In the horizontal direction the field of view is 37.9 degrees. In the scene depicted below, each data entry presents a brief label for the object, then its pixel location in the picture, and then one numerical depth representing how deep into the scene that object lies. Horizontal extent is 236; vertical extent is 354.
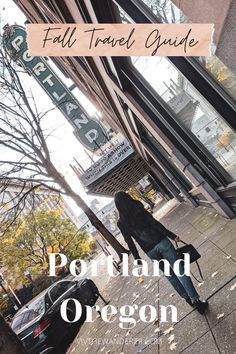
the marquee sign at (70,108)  21.12
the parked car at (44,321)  8.45
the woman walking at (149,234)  4.72
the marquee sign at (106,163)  13.95
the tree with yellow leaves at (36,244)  31.11
